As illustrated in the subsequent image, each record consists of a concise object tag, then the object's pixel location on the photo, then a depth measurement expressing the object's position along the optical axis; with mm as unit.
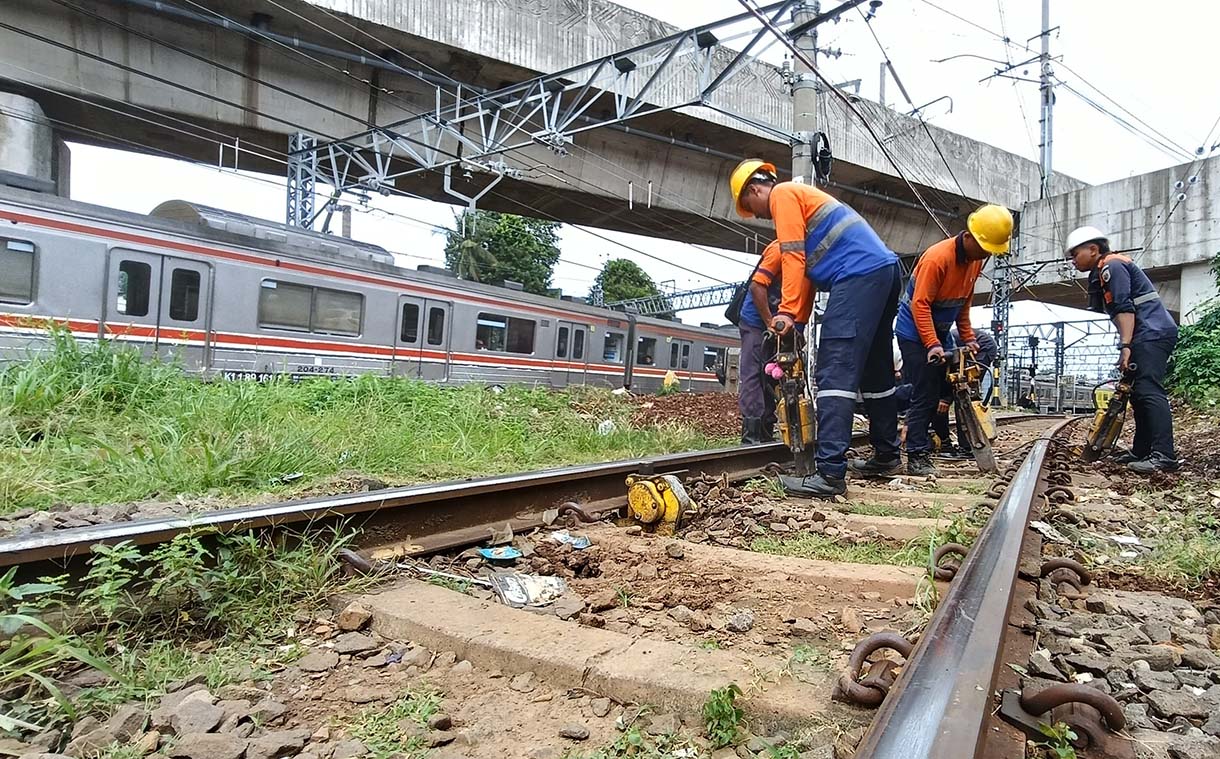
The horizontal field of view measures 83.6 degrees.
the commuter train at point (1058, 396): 27553
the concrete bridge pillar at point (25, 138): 10398
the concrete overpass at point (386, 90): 11039
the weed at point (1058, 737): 1163
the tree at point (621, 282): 52812
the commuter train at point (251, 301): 8297
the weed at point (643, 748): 1192
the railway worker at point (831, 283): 3787
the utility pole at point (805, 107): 8602
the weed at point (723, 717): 1240
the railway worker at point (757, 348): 5500
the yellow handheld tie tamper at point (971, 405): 5133
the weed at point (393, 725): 1237
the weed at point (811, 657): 1569
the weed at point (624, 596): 2023
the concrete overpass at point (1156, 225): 19391
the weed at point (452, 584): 2129
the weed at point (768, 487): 3825
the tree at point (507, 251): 38625
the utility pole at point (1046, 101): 21500
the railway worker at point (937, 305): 5035
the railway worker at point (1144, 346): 5234
